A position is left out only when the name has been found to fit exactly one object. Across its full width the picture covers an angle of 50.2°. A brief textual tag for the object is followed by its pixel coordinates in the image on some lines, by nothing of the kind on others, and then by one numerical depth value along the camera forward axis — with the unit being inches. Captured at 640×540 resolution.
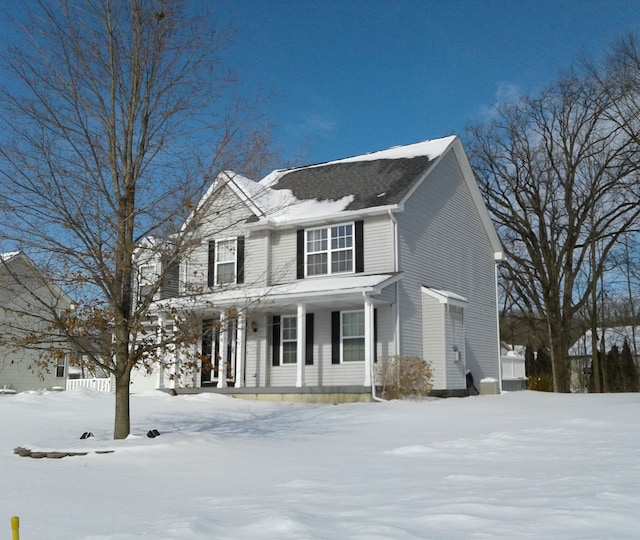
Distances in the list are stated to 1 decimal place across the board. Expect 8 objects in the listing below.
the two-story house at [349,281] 722.2
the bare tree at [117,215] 370.3
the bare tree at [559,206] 1122.7
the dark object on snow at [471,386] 857.5
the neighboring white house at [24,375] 1043.3
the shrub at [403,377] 670.5
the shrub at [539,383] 1189.1
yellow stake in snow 114.4
